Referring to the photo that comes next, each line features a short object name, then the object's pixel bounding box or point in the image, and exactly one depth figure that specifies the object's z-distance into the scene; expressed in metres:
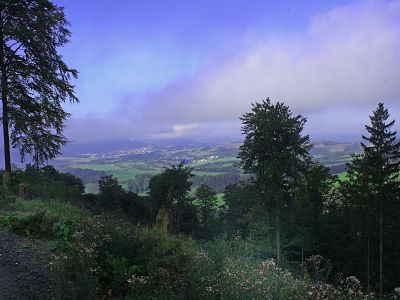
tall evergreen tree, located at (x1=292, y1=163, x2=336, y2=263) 34.56
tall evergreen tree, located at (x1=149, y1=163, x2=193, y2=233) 54.12
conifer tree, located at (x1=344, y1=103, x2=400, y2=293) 28.56
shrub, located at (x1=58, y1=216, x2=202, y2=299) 4.56
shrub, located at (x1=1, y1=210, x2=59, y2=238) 8.12
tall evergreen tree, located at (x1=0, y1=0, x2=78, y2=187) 17.69
